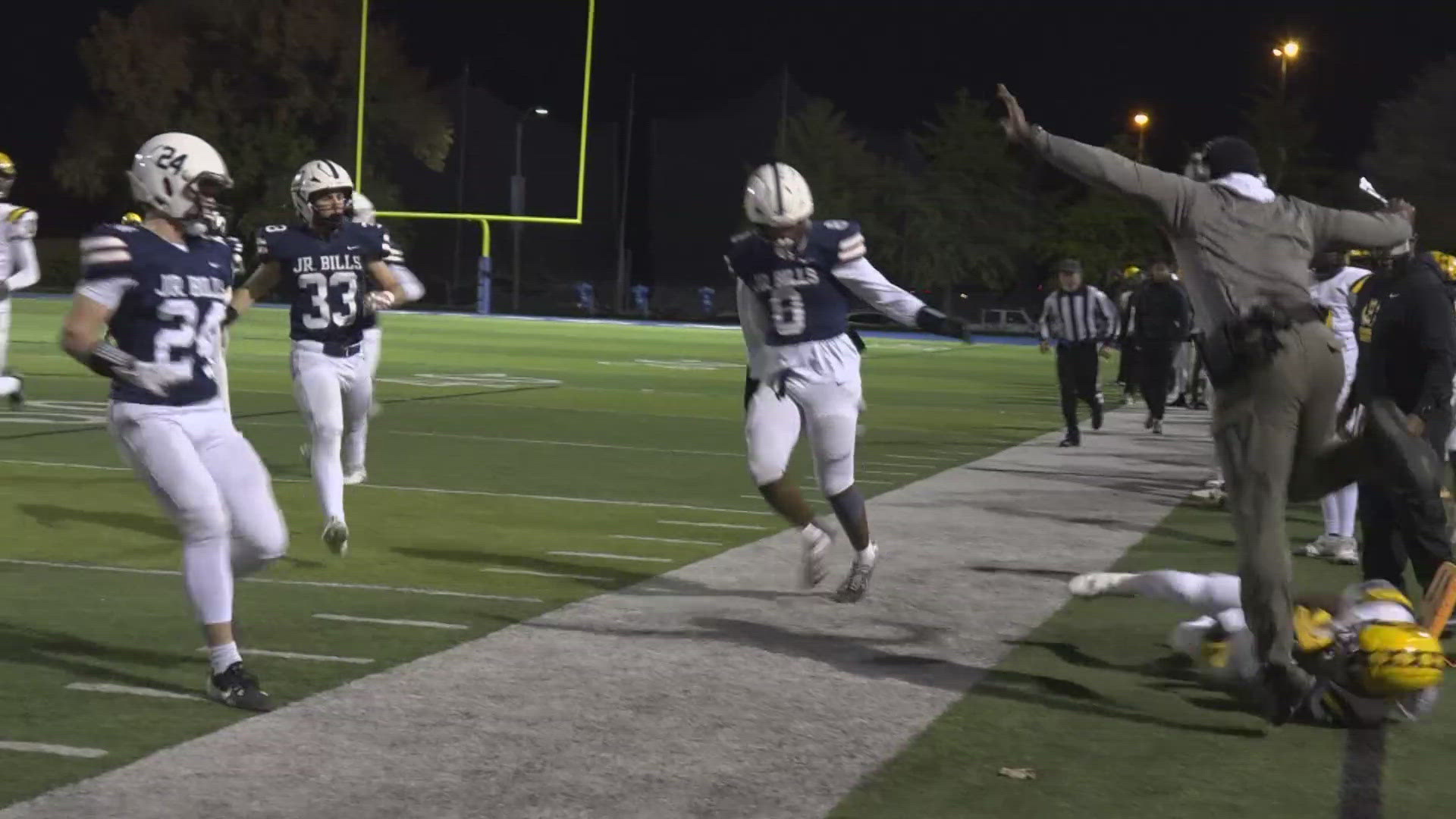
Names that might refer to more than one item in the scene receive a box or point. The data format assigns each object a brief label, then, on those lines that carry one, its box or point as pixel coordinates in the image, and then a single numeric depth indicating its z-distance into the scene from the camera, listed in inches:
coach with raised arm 232.8
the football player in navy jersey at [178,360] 238.4
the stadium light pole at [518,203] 1980.8
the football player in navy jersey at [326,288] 374.9
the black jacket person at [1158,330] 775.1
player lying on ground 238.2
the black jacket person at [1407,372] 311.7
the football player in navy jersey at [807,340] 336.5
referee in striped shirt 716.7
